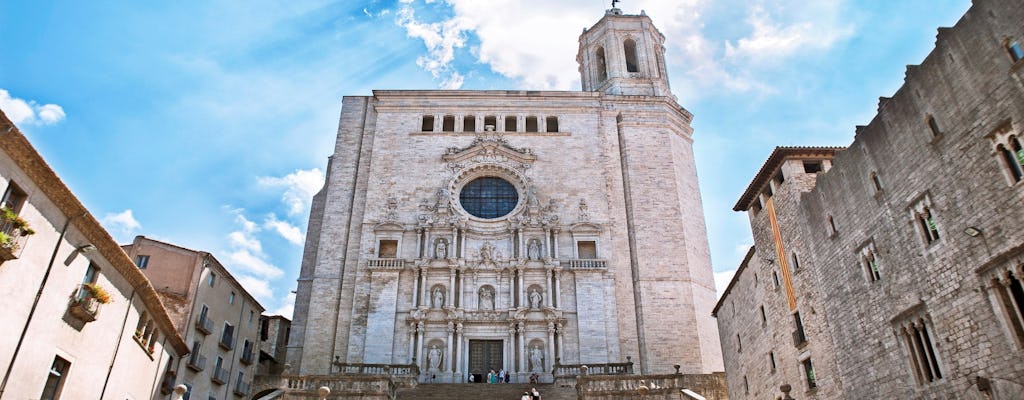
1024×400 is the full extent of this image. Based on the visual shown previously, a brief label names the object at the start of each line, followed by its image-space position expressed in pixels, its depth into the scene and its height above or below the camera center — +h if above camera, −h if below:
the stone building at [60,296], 11.91 +4.16
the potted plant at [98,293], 14.53 +4.41
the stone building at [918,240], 10.84 +4.94
